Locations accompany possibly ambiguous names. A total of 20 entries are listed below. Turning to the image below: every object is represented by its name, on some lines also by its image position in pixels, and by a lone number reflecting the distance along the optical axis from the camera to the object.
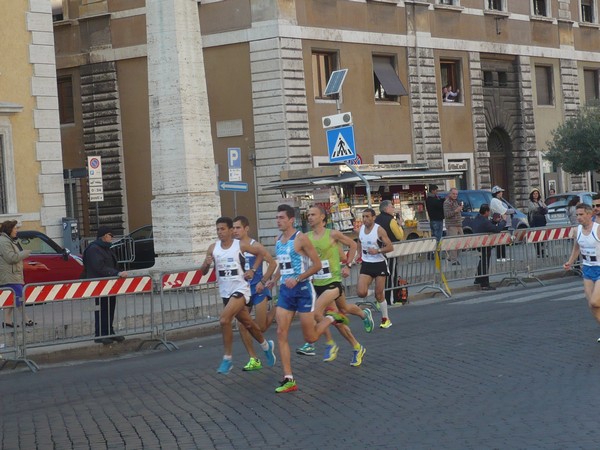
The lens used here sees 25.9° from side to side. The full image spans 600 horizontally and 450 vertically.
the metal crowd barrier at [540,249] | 25.81
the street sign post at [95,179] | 28.75
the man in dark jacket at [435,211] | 30.33
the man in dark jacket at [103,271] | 17.78
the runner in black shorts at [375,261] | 18.14
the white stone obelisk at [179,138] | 24.02
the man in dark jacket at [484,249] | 24.91
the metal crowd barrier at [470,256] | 24.12
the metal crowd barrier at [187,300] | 18.55
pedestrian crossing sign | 26.00
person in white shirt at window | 41.59
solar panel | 28.47
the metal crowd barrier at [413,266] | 22.52
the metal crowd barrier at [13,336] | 16.52
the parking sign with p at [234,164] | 26.83
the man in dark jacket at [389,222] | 20.20
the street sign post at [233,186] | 26.26
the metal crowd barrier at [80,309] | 16.97
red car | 24.14
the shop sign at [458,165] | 41.56
